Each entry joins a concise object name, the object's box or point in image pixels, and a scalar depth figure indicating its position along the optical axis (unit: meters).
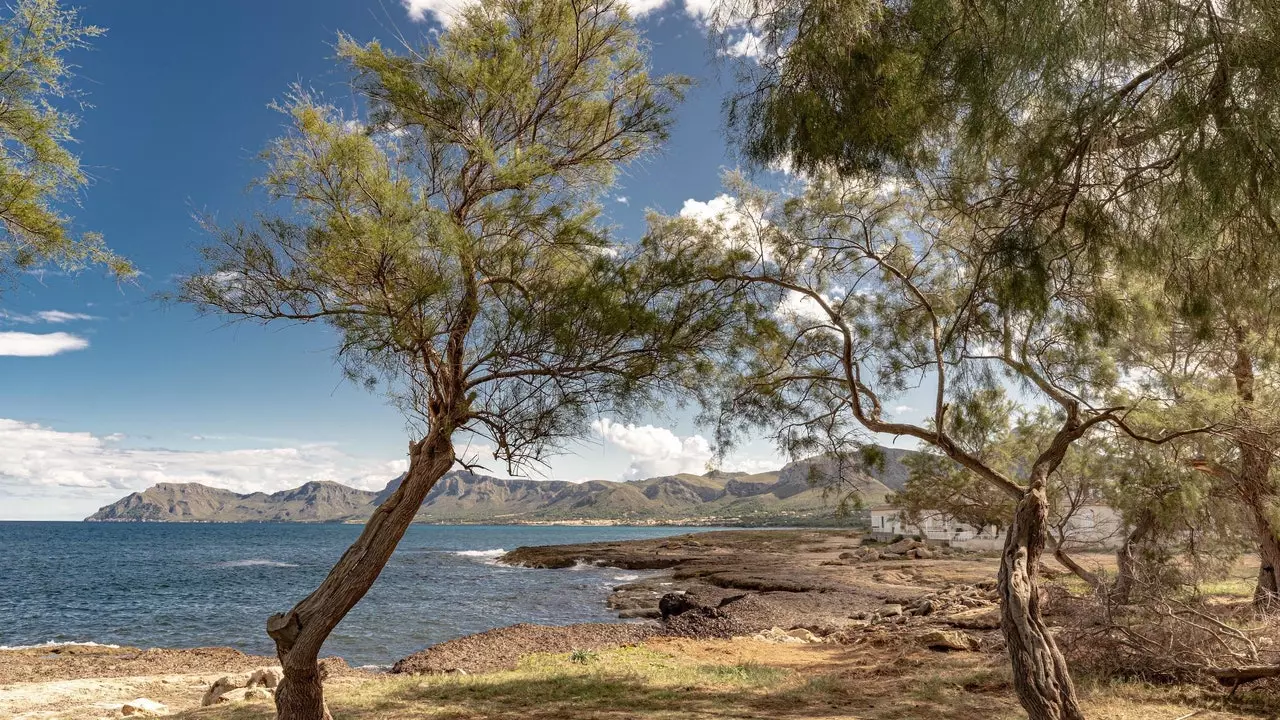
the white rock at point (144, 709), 8.66
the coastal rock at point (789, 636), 14.25
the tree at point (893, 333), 6.67
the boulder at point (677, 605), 19.05
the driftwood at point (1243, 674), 7.20
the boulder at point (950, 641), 11.15
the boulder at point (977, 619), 13.35
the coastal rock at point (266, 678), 10.10
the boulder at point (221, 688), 9.41
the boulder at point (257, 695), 9.23
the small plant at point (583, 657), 11.47
